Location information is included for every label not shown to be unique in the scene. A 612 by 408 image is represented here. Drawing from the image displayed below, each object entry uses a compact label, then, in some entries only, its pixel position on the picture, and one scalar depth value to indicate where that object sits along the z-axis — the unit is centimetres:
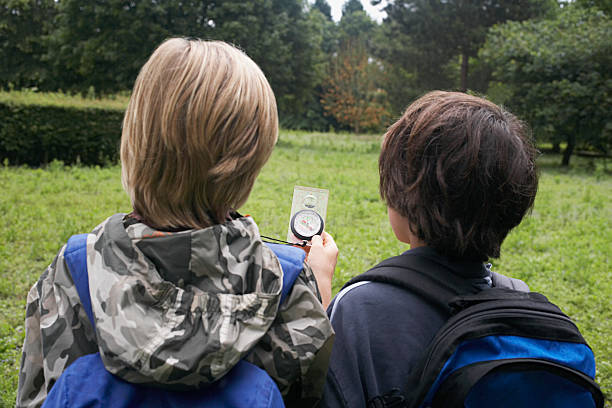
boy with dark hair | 118
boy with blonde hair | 88
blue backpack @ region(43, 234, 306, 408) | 88
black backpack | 108
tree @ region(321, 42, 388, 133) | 3219
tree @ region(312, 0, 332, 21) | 5656
